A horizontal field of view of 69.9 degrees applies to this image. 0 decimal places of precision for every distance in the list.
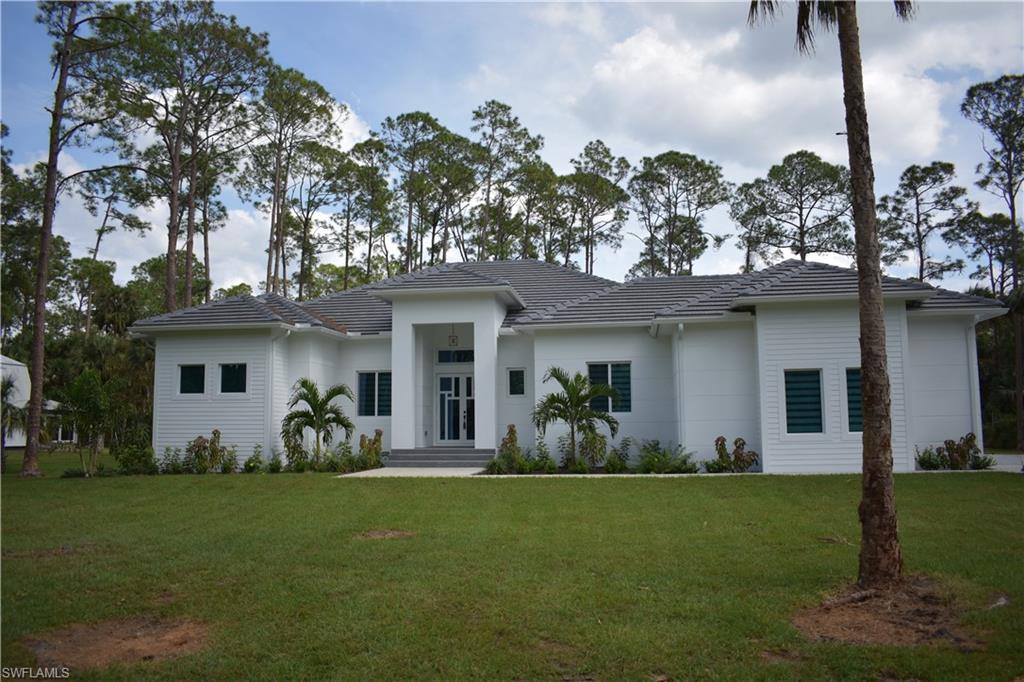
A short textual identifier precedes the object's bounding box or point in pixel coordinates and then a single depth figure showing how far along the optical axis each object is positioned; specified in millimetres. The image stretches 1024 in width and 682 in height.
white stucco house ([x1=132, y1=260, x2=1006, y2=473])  16547
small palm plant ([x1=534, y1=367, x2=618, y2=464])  18266
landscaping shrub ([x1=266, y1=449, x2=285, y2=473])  19109
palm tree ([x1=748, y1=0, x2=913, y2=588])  6691
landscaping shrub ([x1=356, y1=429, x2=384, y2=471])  19859
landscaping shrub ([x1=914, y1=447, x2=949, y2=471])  17125
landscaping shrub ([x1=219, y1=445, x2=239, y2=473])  19438
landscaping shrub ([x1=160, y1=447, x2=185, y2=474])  19531
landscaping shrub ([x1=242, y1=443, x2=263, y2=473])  19406
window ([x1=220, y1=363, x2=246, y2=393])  20641
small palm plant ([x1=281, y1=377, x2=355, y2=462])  19750
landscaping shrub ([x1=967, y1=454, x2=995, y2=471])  17000
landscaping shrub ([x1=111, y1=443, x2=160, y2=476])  19438
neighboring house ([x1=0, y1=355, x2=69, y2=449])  25881
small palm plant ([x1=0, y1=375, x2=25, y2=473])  23044
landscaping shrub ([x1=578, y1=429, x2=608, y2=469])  18391
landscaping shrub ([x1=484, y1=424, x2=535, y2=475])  18109
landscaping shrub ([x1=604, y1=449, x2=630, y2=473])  17828
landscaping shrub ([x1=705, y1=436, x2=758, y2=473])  16953
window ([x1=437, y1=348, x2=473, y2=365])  23203
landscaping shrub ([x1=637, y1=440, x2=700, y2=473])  17328
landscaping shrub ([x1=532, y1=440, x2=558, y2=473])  18047
